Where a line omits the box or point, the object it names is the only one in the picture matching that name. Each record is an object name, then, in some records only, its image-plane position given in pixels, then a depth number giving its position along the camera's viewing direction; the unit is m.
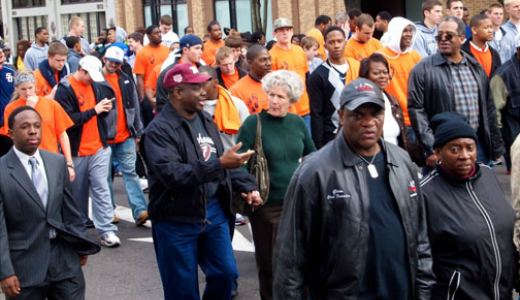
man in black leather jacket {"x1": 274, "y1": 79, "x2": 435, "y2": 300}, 4.25
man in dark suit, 5.85
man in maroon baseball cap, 6.16
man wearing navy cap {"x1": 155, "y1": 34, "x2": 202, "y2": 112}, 10.72
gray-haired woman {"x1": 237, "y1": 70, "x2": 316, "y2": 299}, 7.00
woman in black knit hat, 4.77
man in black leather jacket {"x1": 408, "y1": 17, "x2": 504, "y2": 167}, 7.65
